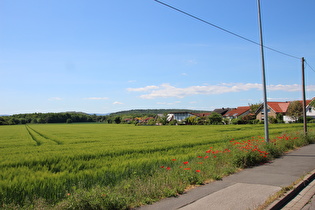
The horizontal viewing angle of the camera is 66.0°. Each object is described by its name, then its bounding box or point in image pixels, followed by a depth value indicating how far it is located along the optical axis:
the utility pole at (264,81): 12.82
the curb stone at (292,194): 5.15
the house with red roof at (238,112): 90.69
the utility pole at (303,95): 20.31
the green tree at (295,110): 63.94
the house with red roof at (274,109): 72.01
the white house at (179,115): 122.62
